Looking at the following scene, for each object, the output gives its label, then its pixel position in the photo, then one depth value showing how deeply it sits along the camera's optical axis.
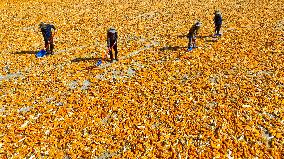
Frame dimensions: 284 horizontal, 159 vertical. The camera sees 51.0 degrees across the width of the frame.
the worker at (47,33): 17.97
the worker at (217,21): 21.01
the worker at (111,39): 16.69
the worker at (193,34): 18.50
